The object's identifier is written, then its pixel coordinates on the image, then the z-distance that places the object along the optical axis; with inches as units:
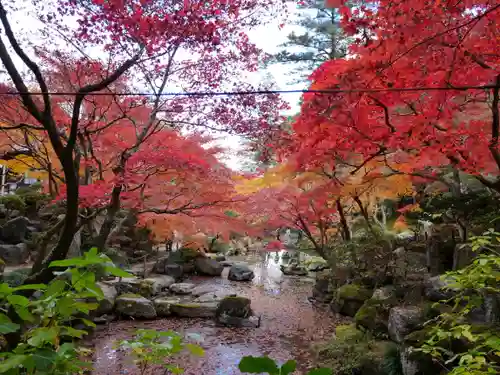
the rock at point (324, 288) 399.4
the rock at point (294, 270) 581.6
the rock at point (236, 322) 311.1
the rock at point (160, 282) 411.8
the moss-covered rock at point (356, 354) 194.2
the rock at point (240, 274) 531.1
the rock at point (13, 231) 464.8
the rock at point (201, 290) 419.1
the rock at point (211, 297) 371.7
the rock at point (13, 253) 432.1
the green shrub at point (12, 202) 507.2
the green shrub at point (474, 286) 77.5
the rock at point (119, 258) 452.7
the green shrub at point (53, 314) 38.3
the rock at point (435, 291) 209.4
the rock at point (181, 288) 424.2
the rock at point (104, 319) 297.3
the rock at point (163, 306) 333.1
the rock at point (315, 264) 564.8
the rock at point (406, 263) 273.0
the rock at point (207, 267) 559.2
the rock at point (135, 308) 319.6
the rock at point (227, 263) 649.0
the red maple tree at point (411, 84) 117.0
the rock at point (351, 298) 323.9
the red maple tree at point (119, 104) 133.6
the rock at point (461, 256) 240.3
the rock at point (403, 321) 193.8
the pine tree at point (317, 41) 493.6
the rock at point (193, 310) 334.0
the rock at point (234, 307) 319.0
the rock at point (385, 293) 258.3
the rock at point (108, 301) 308.8
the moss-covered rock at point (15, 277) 295.4
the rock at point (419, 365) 162.4
